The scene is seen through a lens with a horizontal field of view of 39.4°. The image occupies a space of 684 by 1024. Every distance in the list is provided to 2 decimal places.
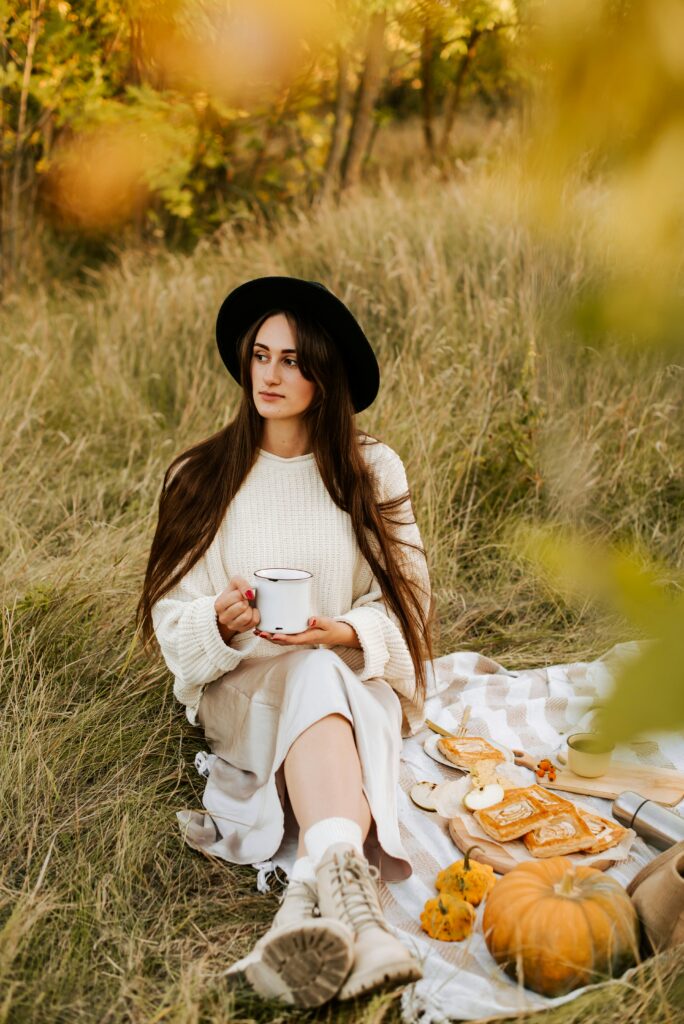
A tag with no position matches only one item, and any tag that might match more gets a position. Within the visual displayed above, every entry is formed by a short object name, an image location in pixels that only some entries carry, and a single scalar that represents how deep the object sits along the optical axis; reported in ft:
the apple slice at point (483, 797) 8.92
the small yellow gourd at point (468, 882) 7.63
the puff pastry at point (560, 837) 8.34
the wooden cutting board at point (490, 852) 8.20
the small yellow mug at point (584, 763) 9.17
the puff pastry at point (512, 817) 8.47
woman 7.84
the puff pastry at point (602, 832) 8.43
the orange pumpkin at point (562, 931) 6.54
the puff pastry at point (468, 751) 9.79
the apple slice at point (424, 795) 9.12
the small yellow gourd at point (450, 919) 7.27
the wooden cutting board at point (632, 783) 9.39
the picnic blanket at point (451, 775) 6.56
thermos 8.41
